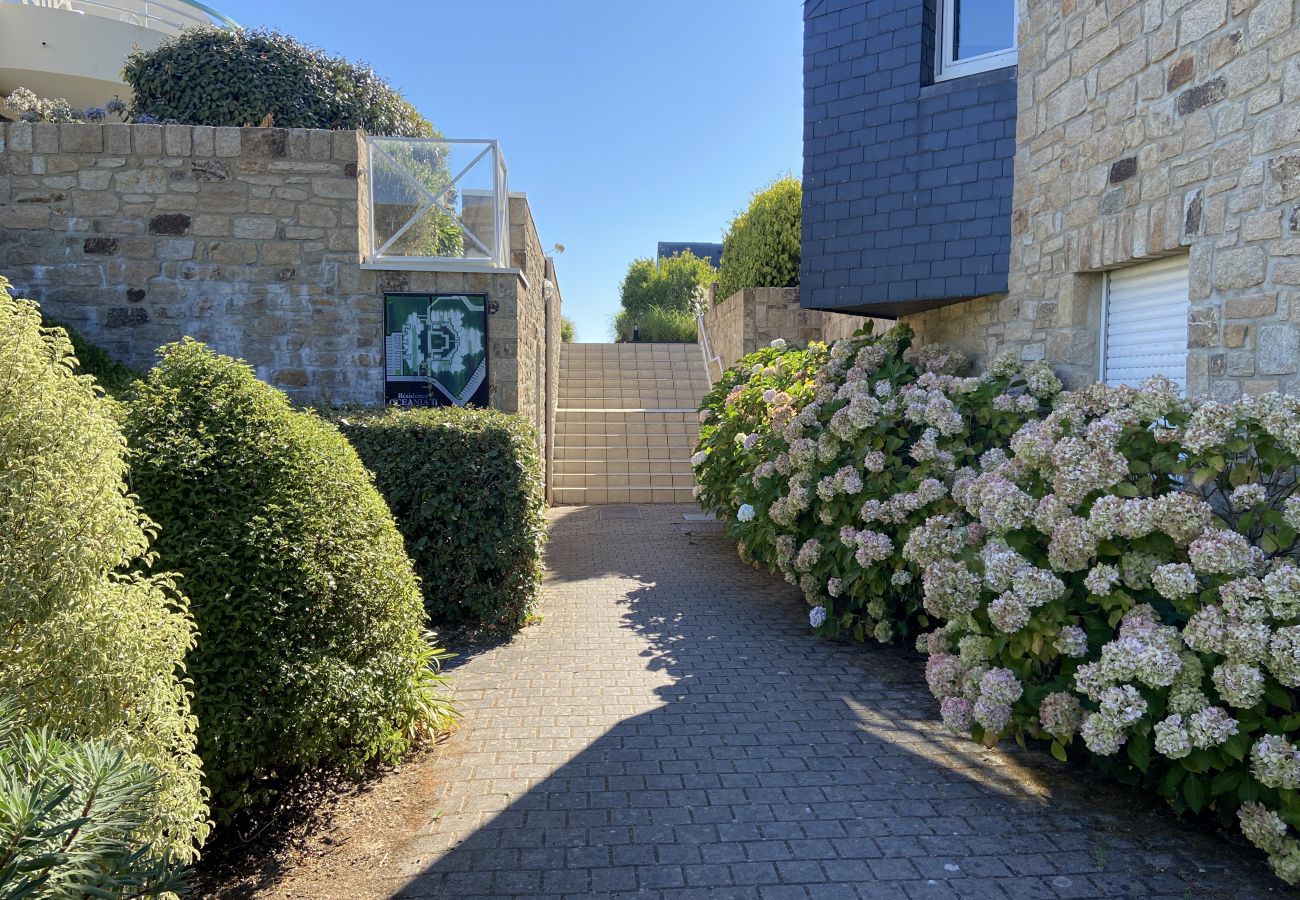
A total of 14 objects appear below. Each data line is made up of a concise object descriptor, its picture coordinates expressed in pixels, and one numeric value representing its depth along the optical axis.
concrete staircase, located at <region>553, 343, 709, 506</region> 11.43
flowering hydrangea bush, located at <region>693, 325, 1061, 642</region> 4.77
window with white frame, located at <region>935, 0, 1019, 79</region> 5.82
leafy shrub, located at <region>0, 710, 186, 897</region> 1.40
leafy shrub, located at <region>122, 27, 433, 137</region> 7.69
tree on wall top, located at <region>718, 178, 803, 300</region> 11.23
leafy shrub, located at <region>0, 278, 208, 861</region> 1.90
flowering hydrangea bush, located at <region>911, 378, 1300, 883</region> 2.74
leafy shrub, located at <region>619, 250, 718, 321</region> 25.25
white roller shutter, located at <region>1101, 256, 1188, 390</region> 4.24
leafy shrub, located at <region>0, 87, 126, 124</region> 7.16
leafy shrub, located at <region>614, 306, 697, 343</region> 19.19
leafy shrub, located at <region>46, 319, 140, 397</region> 6.24
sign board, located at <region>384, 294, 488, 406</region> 7.09
